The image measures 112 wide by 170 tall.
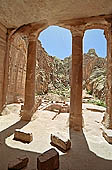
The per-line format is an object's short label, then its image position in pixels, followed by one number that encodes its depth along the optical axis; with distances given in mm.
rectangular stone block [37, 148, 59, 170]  3040
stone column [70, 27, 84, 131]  7012
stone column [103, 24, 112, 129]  6454
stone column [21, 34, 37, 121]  8359
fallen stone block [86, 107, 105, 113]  12750
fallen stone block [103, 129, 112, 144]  4938
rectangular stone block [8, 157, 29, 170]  3018
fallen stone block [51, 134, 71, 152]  4229
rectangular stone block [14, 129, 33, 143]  4761
